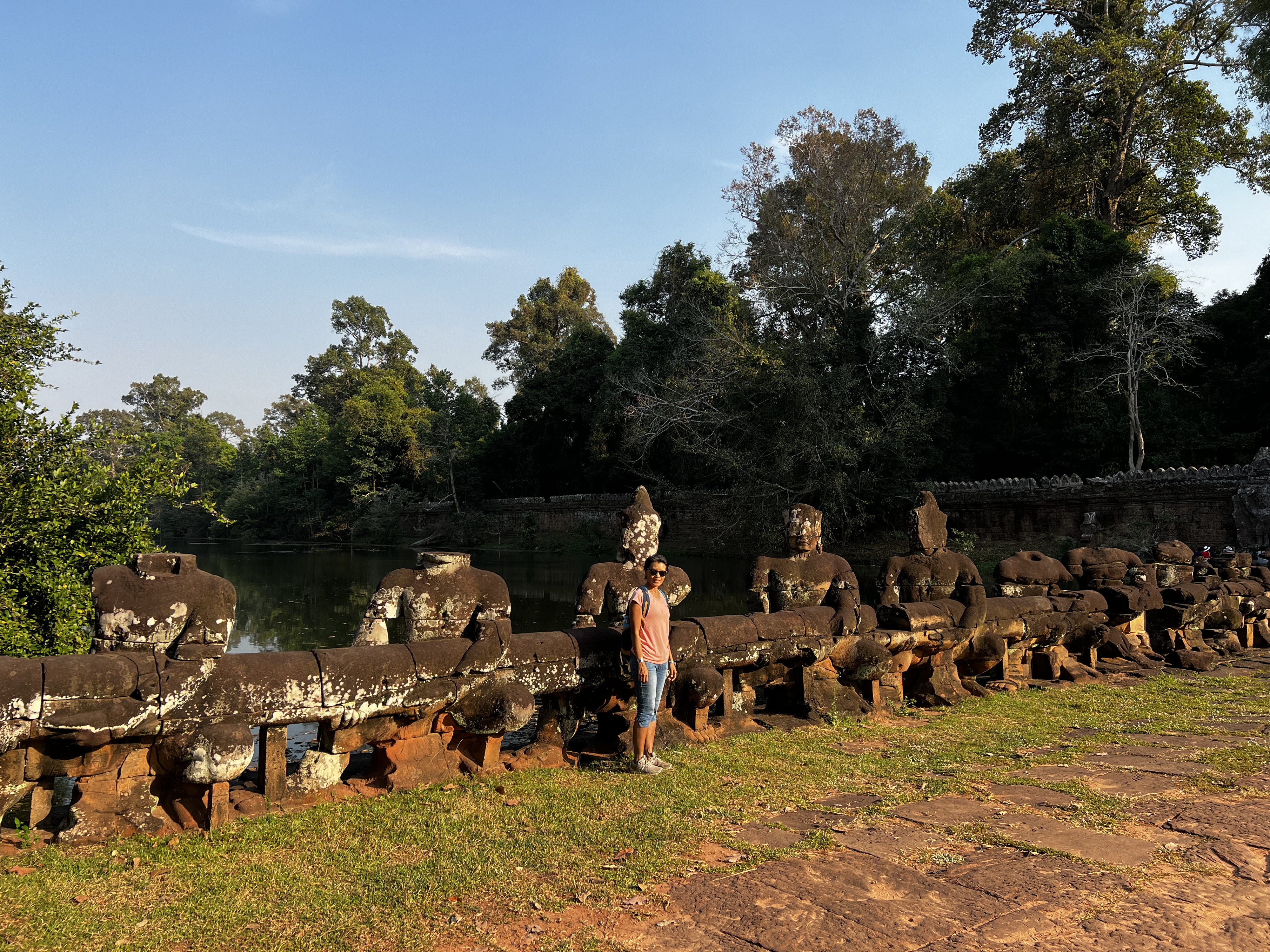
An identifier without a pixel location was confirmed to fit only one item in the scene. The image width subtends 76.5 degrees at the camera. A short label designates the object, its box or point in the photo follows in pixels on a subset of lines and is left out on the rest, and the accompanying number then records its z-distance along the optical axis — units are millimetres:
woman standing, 4488
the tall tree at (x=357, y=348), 61312
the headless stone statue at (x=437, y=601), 4367
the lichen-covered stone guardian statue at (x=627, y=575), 5277
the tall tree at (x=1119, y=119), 22641
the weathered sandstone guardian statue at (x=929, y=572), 6930
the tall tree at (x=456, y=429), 38094
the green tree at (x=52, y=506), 6055
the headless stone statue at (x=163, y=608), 3482
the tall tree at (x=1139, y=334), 19781
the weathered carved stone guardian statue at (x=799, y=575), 6277
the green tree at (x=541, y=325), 45188
